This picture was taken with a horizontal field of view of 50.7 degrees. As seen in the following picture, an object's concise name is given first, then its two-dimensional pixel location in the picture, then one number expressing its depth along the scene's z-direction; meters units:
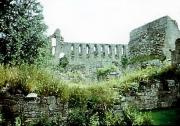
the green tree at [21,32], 10.26
